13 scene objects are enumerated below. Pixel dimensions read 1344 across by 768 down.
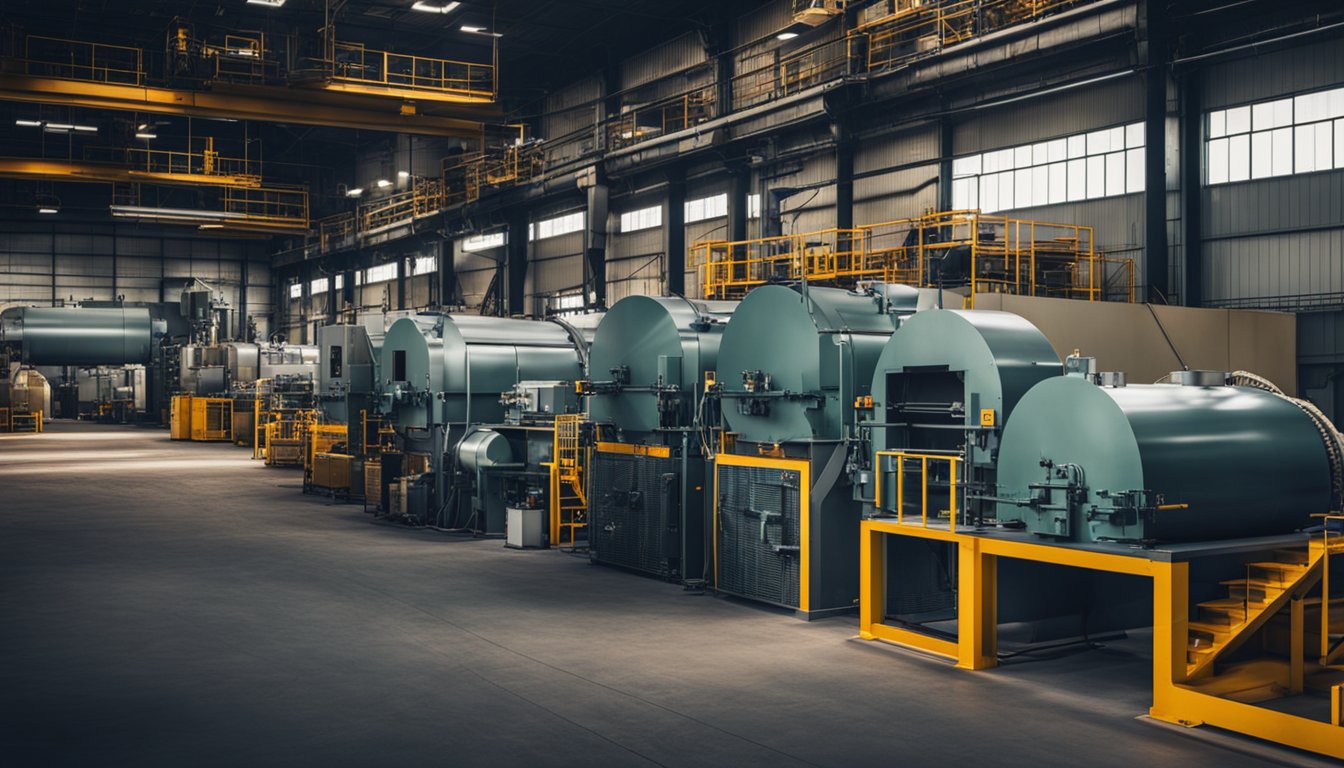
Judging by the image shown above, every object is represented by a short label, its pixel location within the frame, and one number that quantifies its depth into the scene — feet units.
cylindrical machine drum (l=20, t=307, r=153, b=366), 149.59
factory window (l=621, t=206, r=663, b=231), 115.55
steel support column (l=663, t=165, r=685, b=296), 110.52
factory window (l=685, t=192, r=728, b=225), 106.22
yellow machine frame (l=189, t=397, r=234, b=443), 138.82
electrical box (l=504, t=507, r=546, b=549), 55.21
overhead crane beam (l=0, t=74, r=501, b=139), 95.86
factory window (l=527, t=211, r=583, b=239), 127.54
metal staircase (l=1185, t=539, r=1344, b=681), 26.55
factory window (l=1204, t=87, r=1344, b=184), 65.10
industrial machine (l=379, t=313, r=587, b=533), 63.41
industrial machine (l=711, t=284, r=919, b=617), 38.50
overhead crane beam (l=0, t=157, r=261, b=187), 138.69
